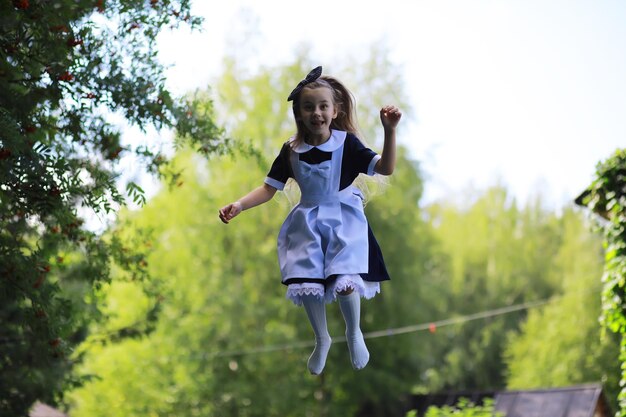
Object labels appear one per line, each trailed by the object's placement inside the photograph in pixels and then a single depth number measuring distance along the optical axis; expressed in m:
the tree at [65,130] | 5.82
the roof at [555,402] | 19.72
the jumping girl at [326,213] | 3.52
